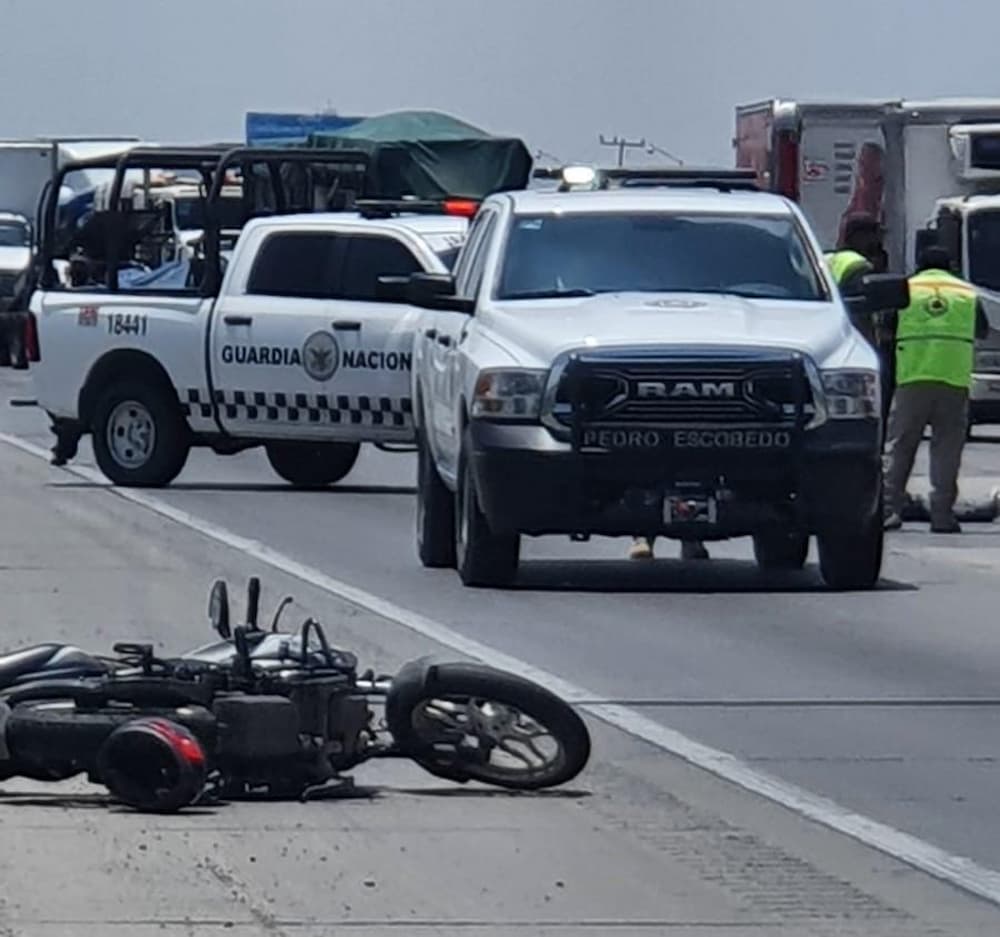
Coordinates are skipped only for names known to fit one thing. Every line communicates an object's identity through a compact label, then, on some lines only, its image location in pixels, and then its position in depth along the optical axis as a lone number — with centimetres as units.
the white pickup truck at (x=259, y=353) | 2203
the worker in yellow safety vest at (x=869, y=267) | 2030
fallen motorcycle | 916
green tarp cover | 3359
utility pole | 5346
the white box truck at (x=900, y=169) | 3028
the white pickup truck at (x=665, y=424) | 1548
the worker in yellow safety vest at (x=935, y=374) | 1983
